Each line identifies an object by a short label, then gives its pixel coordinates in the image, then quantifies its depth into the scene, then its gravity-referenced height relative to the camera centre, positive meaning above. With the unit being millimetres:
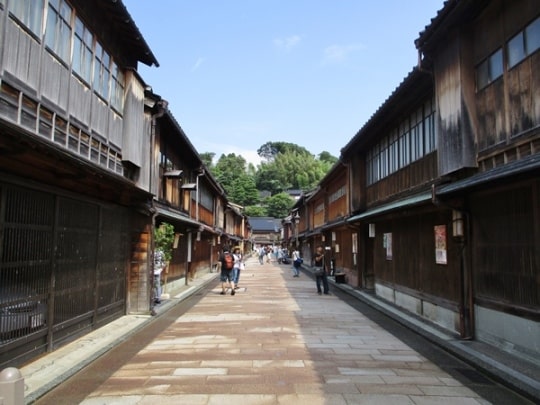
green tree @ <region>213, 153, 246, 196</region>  109038 +20735
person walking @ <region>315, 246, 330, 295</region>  20500 -898
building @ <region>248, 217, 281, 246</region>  104062 +4537
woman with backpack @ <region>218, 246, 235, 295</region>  19750 -822
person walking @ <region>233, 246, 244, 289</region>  22578 -724
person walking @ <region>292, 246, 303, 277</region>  32919 -931
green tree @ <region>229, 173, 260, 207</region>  108188 +14055
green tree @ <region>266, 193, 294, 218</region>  114250 +11220
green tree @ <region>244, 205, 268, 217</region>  109412 +9393
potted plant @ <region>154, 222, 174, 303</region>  16047 +7
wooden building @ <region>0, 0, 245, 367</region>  7324 +1422
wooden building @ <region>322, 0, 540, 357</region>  8195 +1732
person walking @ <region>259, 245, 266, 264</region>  55969 -571
